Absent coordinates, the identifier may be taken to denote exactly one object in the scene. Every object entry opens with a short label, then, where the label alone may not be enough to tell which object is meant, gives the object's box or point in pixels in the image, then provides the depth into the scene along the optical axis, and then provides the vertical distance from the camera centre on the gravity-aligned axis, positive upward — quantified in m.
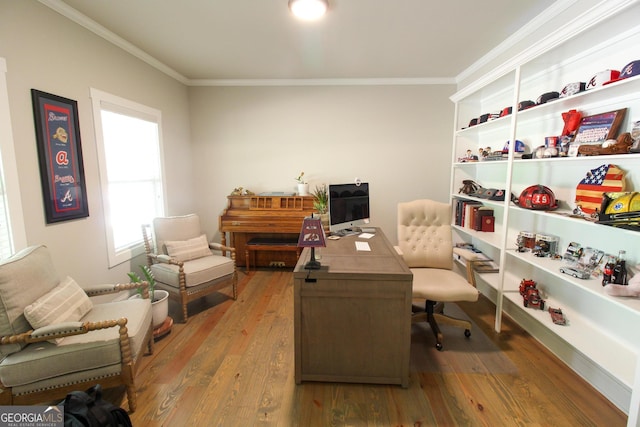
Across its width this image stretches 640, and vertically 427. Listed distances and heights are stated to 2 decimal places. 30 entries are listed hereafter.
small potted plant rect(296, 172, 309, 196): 4.00 -0.09
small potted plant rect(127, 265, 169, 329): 2.35 -1.00
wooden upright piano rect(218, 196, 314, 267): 3.74 -0.52
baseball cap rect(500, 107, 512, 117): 2.52 +0.61
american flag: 1.75 -0.02
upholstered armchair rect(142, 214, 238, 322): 2.70 -0.81
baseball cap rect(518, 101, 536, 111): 2.24 +0.60
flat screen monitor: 2.64 -0.23
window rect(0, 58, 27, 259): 1.81 -0.05
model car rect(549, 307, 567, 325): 2.01 -0.94
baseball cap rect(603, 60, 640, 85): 1.52 +0.60
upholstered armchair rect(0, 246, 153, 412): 1.49 -0.88
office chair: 2.48 -0.57
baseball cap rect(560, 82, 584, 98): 1.87 +0.61
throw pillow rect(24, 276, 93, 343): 1.56 -0.72
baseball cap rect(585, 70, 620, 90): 1.71 +0.62
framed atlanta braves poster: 2.05 +0.18
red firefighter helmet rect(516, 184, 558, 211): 2.13 -0.13
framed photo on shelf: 1.75 +0.35
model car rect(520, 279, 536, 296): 2.31 -0.82
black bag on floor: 1.24 -1.02
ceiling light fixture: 2.05 +1.25
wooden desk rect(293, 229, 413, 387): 1.78 -0.88
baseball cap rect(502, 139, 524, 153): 2.46 +0.30
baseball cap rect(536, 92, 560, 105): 2.05 +0.61
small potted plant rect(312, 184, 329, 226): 3.64 -0.30
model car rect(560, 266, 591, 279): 1.81 -0.58
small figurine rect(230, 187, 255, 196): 4.09 -0.16
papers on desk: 2.27 -0.52
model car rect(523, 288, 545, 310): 2.21 -0.90
